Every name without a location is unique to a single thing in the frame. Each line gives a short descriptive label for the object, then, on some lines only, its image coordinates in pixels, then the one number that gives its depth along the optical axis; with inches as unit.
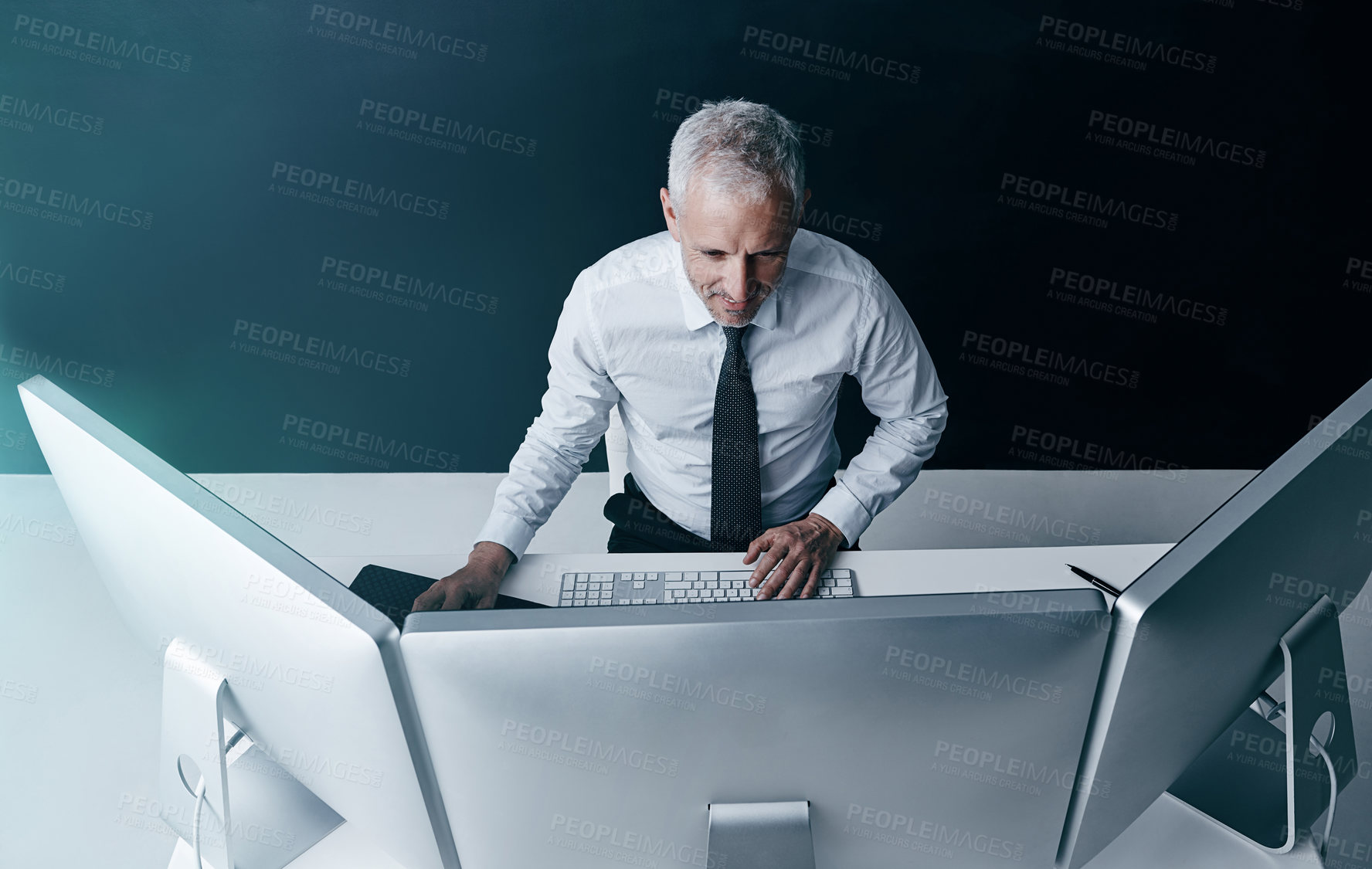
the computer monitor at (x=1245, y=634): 30.9
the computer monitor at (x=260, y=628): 29.9
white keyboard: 51.6
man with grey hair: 55.1
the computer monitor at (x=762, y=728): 29.2
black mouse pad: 51.1
